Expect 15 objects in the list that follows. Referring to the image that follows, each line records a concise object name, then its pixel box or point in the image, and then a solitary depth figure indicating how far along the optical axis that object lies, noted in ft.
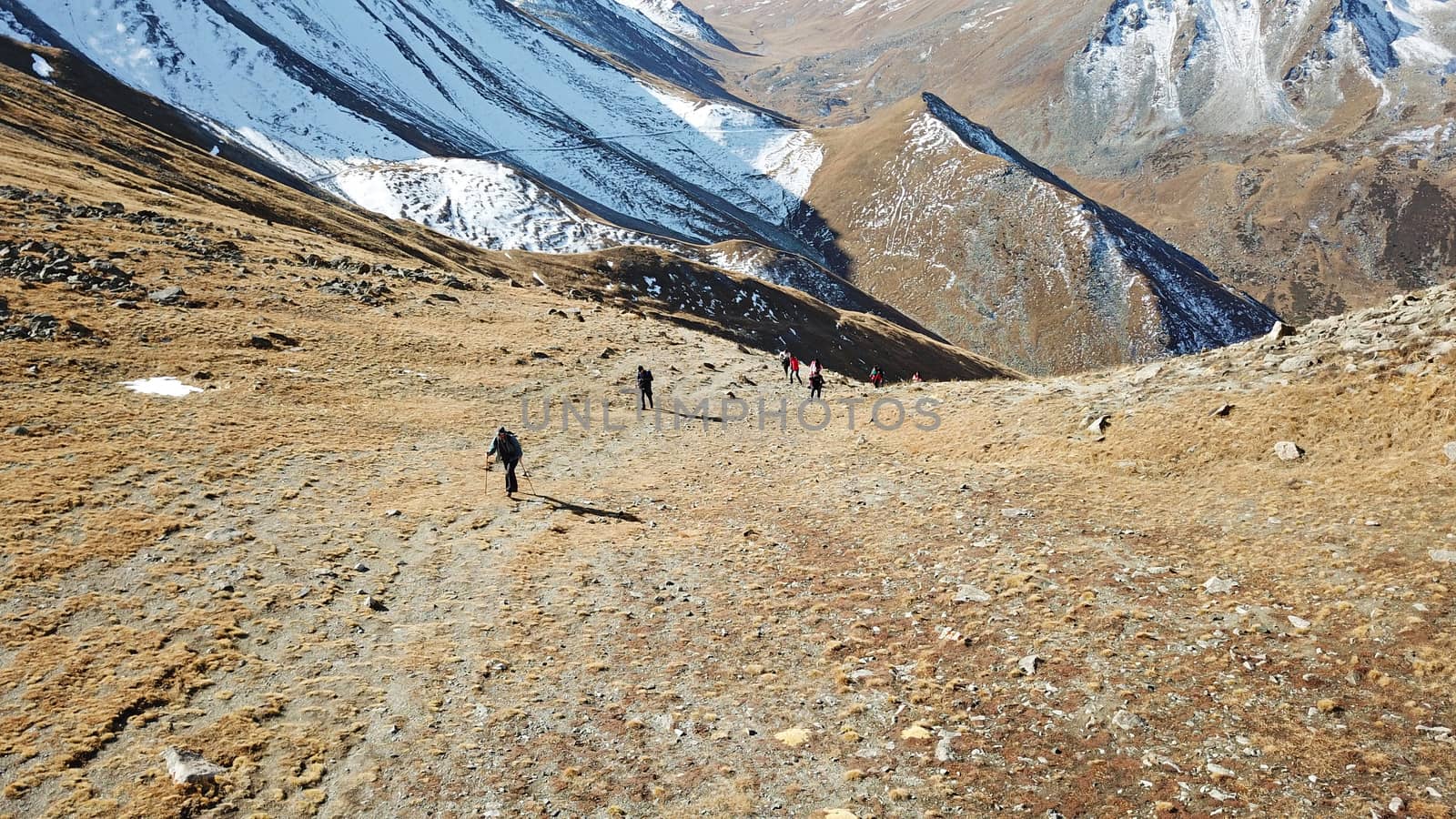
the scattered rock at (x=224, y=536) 47.14
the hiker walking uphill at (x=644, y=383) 94.89
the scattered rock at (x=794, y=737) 29.76
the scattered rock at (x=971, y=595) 40.73
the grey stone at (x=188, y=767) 26.32
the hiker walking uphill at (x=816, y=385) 102.63
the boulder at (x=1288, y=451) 50.26
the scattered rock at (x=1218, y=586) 37.83
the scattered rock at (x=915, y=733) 29.35
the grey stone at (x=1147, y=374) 72.81
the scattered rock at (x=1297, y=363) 59.11
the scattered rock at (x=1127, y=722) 28.76
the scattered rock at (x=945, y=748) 27.97
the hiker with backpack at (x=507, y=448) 60.75
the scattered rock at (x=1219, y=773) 25.44
